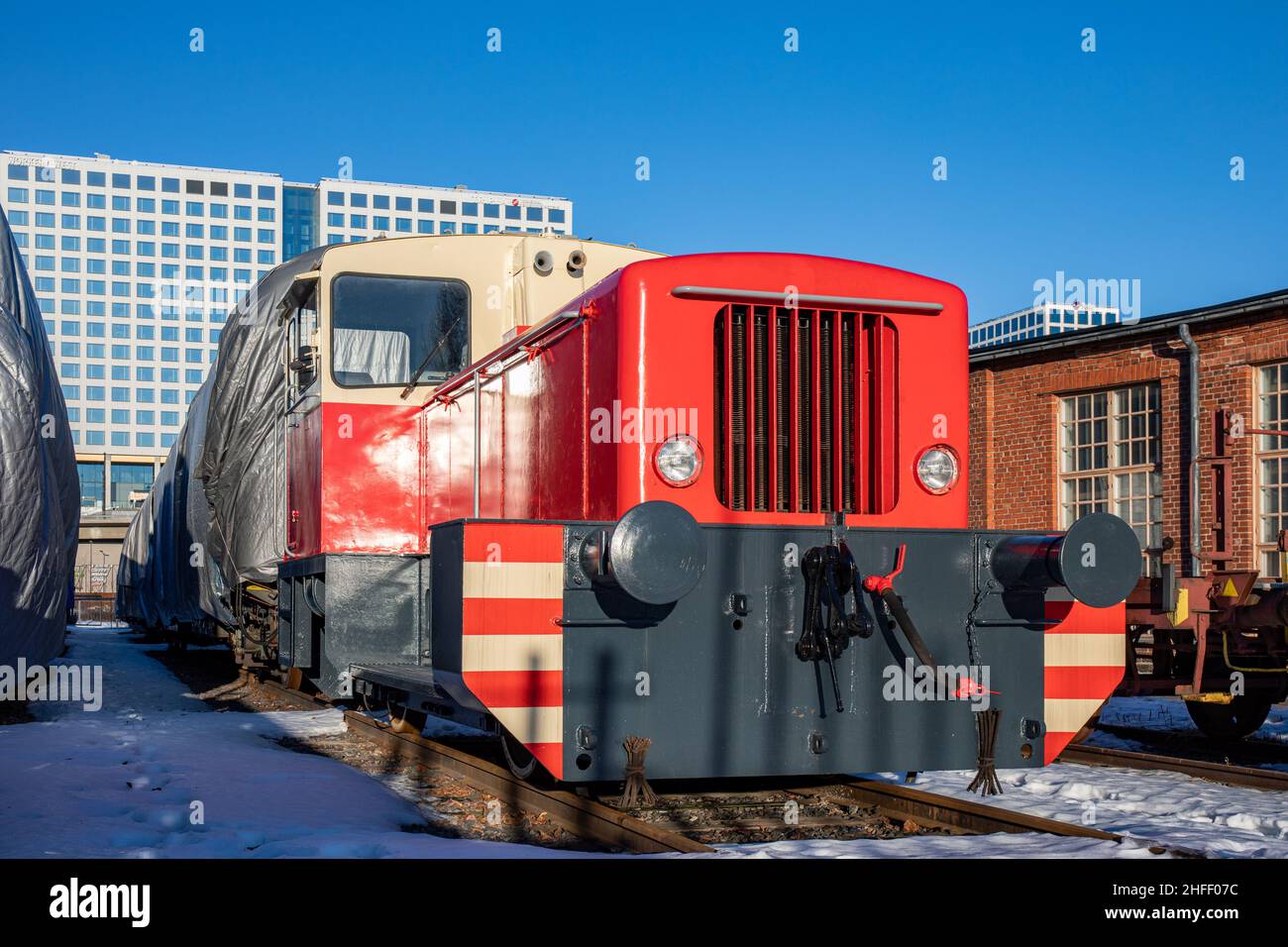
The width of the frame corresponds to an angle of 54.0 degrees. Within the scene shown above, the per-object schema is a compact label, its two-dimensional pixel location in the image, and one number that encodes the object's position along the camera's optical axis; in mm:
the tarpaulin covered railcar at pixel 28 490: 10219
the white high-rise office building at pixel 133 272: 113000
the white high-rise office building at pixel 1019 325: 106188
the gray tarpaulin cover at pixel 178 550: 13758
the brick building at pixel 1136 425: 13844
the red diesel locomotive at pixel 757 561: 5047
